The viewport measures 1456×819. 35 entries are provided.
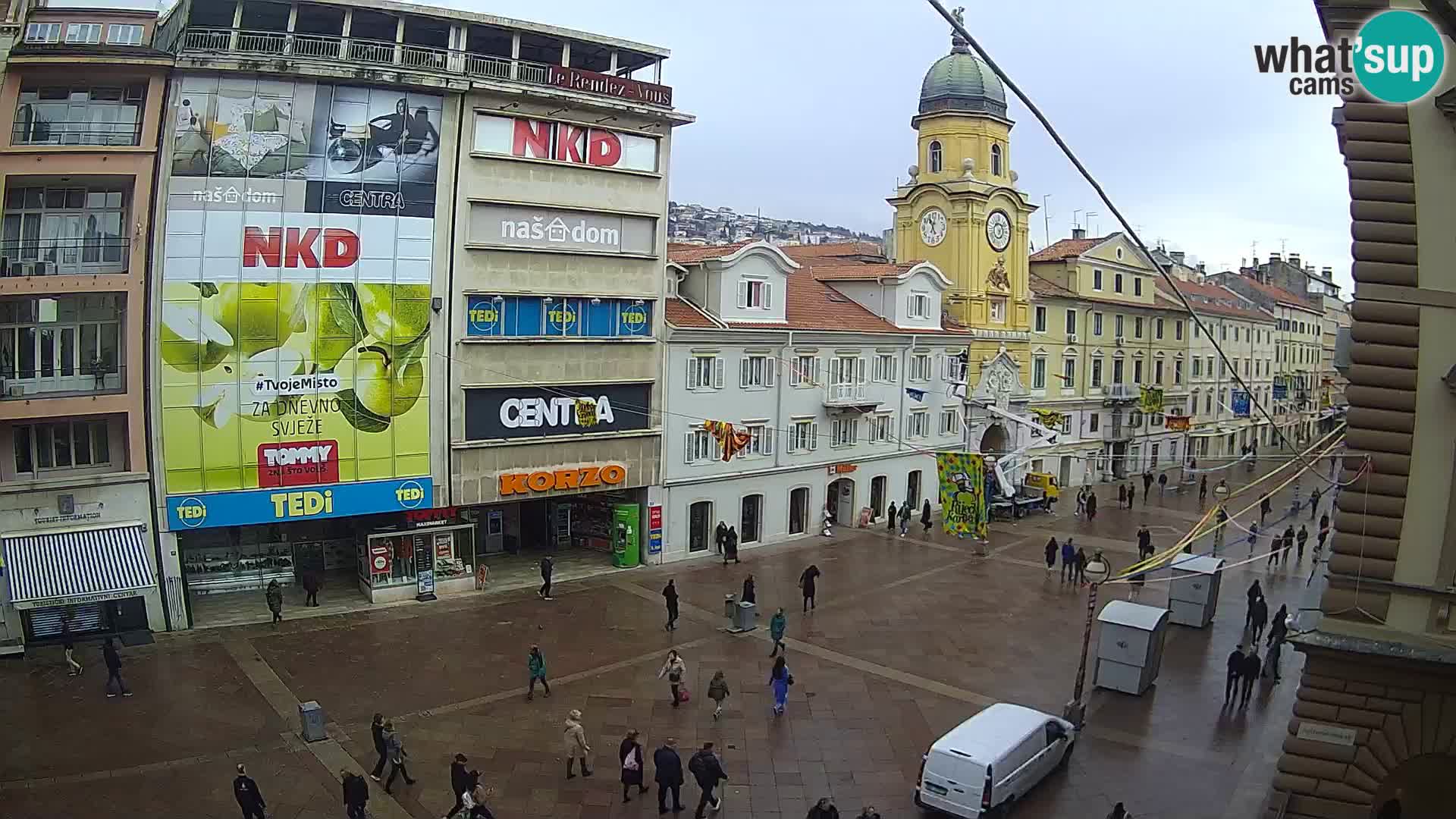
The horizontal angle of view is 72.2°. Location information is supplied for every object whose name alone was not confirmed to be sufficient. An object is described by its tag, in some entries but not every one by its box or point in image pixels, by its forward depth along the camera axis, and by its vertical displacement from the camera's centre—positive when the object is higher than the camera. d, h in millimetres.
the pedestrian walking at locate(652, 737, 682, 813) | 16719 -6804
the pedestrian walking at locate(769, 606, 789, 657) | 25047 -6522
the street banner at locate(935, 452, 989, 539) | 32750 -3931
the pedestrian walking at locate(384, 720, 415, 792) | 17703 -7187
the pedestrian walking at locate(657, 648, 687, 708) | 21734 -6712
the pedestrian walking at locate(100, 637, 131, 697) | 21969 -7239
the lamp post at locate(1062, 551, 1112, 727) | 20812 -6887
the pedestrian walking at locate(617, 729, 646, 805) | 17266 -6890
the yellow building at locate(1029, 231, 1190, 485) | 55906 +1443
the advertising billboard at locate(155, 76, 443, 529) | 26922 +1302
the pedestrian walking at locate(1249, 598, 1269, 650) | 26391 -6109
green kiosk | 34375 -6021
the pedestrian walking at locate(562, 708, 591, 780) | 18125 -6944
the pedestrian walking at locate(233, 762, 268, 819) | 15672 -7066
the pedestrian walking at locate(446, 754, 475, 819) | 15984 -6844
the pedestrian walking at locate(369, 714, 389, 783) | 17656 -6874
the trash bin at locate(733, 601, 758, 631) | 27469 -6958
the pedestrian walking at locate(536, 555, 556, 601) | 29917 -6545
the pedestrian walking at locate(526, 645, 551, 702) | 21891 -6777
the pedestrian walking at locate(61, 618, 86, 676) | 23391 -7556
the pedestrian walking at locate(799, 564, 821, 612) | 29292 -6297
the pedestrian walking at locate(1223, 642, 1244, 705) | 22125 -6344
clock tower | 50531 +8695
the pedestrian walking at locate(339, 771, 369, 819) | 15727 -6980
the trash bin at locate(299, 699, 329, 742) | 19875 -7458
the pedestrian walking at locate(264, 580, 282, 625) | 27000 -6846
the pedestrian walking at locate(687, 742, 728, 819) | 16562 -6731
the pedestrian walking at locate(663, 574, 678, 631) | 27352 -6445
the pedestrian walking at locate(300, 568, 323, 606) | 28703 -6887
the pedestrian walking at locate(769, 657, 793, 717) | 21297 -6759
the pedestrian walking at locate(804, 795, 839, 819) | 14820 -6576
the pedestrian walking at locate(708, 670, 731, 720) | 20750 -6790
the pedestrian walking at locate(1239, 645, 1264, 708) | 21938 -6351
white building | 36469 -894
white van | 16281 -6512
